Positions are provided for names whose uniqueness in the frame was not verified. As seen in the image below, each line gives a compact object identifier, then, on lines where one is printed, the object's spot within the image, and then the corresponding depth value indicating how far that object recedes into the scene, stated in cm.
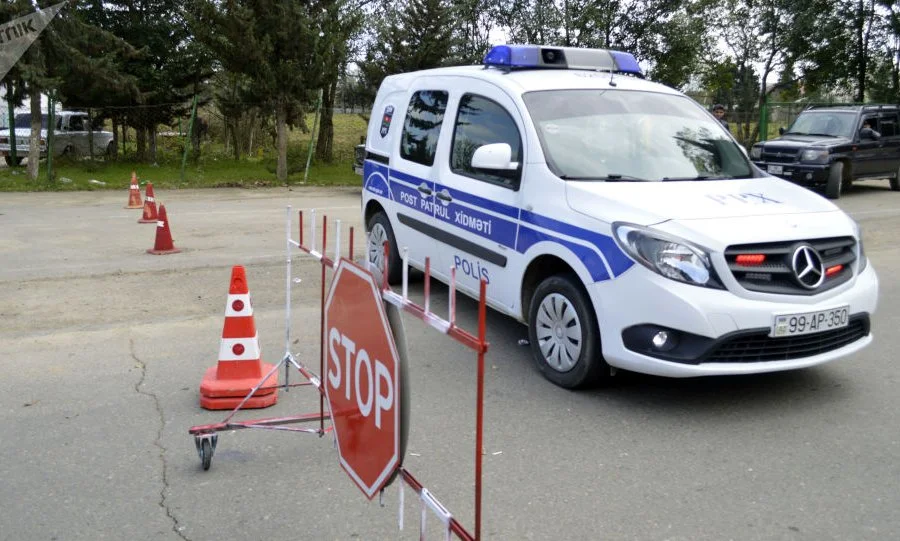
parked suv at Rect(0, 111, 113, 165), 2369
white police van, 462
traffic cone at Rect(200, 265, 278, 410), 491
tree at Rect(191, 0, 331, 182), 1975
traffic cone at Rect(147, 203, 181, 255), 1012
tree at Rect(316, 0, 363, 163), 2081
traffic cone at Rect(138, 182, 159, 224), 1293
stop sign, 274
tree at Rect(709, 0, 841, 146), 2736
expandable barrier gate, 258
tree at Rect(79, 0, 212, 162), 2462
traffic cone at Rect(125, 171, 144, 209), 1538
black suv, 1641
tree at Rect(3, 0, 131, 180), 1772
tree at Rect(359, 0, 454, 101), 2202
